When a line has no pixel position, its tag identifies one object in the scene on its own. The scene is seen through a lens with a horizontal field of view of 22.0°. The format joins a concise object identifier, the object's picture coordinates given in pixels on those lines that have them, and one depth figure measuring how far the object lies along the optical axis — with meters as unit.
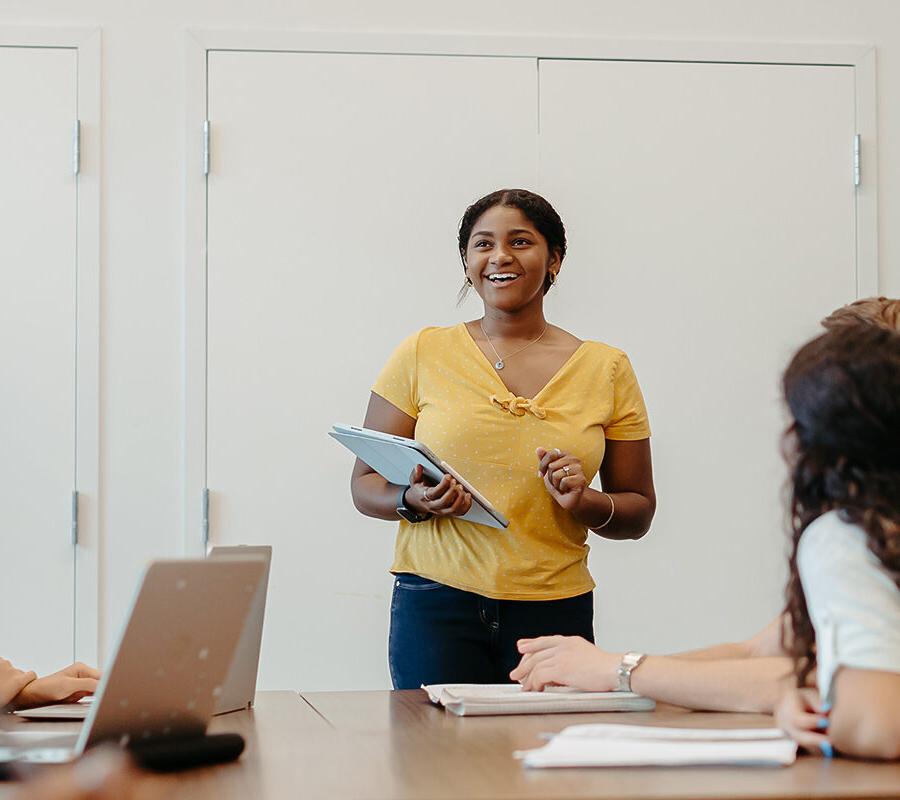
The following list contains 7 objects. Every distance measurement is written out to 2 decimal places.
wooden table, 2.55
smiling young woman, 4.07
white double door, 5.00
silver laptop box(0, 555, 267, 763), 2.65
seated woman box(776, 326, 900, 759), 2.66
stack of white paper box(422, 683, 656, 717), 3.57
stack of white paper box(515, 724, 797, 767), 2.74
